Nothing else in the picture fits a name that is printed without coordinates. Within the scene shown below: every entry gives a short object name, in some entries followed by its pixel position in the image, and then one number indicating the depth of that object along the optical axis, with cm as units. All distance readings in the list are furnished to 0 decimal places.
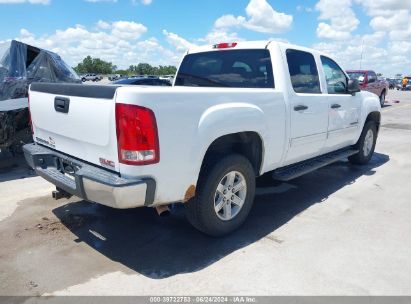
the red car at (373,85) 1616
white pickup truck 286
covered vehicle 611
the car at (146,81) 1088
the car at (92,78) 6498
